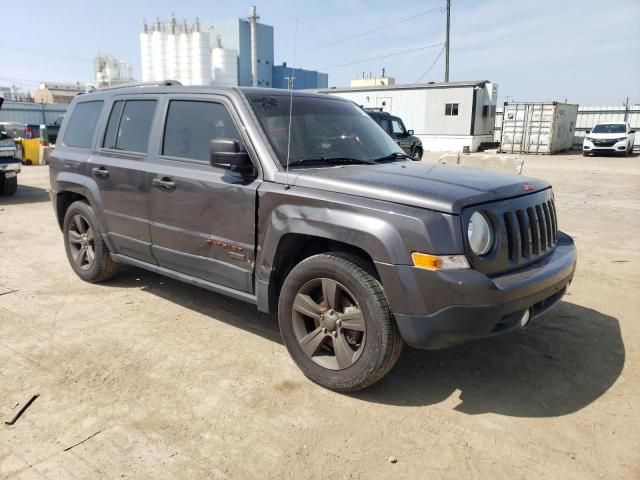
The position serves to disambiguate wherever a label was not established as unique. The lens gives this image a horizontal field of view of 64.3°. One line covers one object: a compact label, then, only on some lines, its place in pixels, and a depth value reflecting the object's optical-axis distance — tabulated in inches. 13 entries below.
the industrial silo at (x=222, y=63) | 2015.3
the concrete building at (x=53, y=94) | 2428.6
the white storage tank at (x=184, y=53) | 1927.9
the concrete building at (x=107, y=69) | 2129.7
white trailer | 1177.4
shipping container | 1080.8
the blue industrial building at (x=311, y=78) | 2389.3
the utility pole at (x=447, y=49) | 1366.9
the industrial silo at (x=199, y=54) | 1930.4
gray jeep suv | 111.7
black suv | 708.5
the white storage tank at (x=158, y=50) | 1914.2
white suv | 1002.7
